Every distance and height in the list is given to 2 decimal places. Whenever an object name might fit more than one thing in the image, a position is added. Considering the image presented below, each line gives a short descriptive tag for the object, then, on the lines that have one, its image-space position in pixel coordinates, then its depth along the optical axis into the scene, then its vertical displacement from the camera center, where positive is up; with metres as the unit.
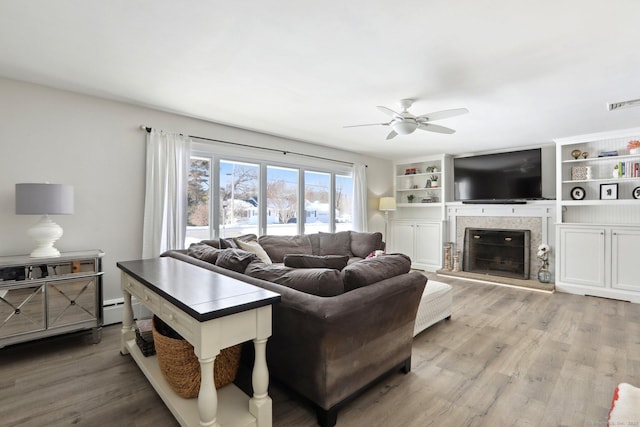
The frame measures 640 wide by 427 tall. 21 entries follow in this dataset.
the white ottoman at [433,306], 3.01 -0.94
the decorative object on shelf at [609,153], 4.46 +0.93
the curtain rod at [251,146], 3.56 +1.02
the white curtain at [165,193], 3.54 +0.26
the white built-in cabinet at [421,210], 6.31 +0.13
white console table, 1.41 -0.55
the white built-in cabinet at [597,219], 4.24 -0.04
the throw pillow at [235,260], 2.30 -0.35
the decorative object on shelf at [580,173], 4.68 +0.68
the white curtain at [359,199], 6.09 +0.33
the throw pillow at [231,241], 3.64 -0.32
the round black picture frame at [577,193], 4.79 +0.37
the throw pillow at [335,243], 5.02 -0.47
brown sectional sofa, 1.67 -0.62
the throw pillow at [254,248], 3.79 -0.41
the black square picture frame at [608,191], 4.45 +0.37
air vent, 3.13 +1.17
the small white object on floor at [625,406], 1.71 -1.14
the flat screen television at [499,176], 5.23 +0.73
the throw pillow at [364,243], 5.09 -0.46
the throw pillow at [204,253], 2.66 -0.35
